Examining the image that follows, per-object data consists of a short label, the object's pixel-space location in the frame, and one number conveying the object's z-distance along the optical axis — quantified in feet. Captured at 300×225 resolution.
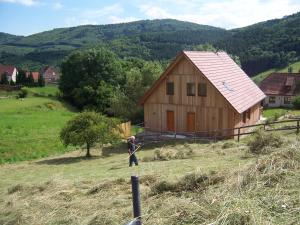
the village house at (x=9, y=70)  386.24
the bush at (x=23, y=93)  220.64
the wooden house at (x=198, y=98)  100.17
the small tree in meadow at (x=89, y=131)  86.69
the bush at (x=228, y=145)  69.16
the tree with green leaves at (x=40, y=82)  279.49
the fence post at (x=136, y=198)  17.64
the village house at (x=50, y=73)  495.41
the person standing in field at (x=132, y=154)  62.39
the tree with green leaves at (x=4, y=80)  277.85
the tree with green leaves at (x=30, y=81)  276.82
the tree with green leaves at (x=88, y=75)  207.62
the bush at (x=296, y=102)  161.07
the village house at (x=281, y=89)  230.89
